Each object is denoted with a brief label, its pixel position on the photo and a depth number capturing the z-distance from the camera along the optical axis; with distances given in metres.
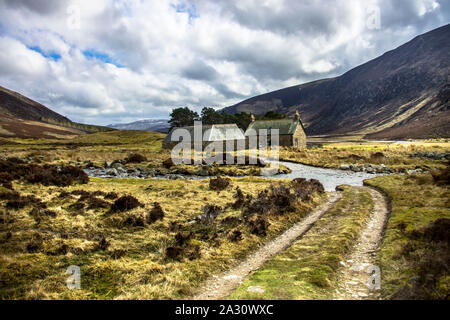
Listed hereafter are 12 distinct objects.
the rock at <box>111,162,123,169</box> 47.62
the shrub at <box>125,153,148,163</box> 54.81
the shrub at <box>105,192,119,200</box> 19.96
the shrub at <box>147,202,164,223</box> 15.73
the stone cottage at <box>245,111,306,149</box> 83.62
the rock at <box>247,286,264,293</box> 8.07
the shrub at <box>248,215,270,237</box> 14.05
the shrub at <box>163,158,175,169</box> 49.10
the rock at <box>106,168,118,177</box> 39.41
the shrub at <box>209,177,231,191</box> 27.02
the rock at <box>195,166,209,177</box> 43.12
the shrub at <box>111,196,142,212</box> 16.84
